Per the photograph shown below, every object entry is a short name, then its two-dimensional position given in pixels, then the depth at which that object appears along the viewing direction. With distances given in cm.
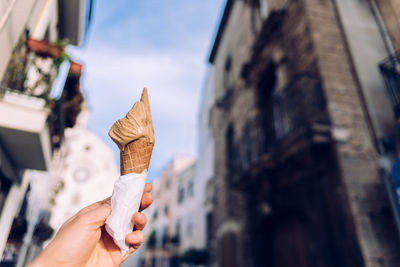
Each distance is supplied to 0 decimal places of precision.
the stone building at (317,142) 373
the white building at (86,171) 2222
